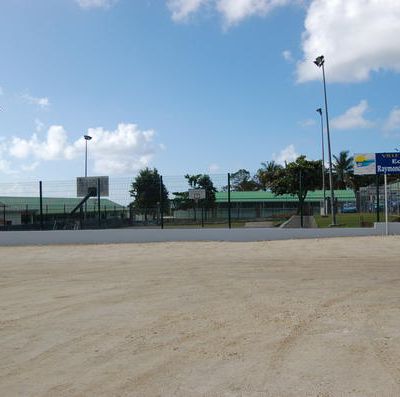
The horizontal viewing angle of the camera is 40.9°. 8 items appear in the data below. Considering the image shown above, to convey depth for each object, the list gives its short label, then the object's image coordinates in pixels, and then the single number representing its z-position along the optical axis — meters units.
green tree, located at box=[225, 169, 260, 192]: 88.69
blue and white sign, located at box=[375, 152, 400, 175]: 20.06
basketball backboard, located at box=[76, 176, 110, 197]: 21.81
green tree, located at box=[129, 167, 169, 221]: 21.48
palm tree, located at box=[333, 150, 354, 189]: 84.56
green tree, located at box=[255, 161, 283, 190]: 47.49
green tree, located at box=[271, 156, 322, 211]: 41.81
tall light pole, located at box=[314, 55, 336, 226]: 34.50
